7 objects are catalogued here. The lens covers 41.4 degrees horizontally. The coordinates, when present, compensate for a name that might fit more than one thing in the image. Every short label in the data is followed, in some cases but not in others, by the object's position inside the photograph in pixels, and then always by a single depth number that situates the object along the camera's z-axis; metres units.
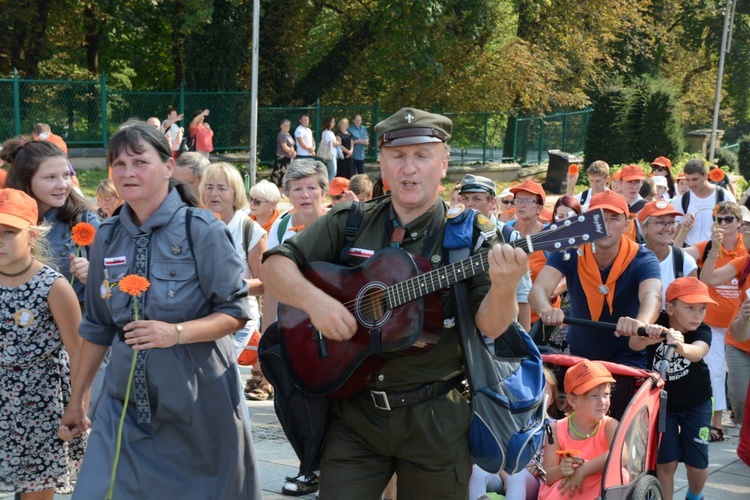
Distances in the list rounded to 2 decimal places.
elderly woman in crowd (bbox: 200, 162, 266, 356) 6.86
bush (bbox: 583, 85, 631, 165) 32.41
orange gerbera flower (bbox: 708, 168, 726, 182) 12.34
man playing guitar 3.71
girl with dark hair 5.45
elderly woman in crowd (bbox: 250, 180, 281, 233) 8.10
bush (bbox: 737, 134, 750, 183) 35.72
